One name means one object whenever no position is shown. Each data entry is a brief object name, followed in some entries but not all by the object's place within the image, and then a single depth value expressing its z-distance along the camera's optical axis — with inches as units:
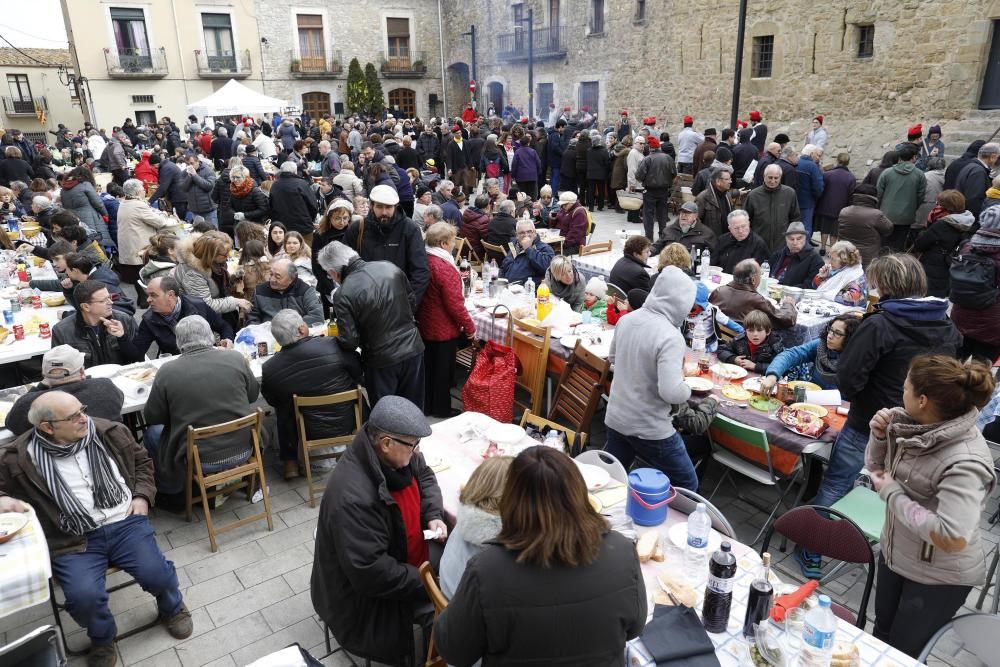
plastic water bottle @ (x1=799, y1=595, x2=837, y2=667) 84.1
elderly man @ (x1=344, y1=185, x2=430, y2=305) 202.5
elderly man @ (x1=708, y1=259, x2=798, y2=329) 189.6
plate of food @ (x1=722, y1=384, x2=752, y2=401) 162.2
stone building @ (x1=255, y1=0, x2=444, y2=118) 1083.9
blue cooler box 112.7
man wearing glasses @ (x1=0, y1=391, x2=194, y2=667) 122.5
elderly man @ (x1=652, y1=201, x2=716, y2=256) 278.8
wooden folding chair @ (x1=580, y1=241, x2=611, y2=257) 299.1
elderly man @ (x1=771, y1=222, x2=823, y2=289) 240.2
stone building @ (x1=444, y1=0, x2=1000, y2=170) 490.0
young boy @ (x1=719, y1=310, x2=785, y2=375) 177.9
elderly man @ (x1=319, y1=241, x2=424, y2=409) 177.2
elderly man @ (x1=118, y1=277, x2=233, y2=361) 189.2
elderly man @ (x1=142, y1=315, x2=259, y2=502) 155.7
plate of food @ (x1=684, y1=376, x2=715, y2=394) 163.3
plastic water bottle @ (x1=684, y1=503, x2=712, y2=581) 104.8
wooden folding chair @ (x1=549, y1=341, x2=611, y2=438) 175.6
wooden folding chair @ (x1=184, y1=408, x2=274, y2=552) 151.9
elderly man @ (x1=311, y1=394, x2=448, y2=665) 104.5
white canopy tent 613.9
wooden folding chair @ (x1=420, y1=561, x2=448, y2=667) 97.0
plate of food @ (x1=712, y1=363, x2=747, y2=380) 173.0
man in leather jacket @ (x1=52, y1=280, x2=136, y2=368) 179.0
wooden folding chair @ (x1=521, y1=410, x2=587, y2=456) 141.7
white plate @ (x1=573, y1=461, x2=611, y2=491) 124.5
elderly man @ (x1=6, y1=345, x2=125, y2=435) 140.3
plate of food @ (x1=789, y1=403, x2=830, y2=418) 152.1
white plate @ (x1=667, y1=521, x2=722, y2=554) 108.0
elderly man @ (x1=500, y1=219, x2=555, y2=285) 253.0
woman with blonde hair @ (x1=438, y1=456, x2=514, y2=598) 90.8
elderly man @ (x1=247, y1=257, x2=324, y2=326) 210.4
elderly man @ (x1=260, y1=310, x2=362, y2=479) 169.9
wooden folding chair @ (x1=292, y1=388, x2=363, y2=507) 166.7
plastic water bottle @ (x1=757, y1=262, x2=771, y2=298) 231.1
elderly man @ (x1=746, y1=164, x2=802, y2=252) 282.5
